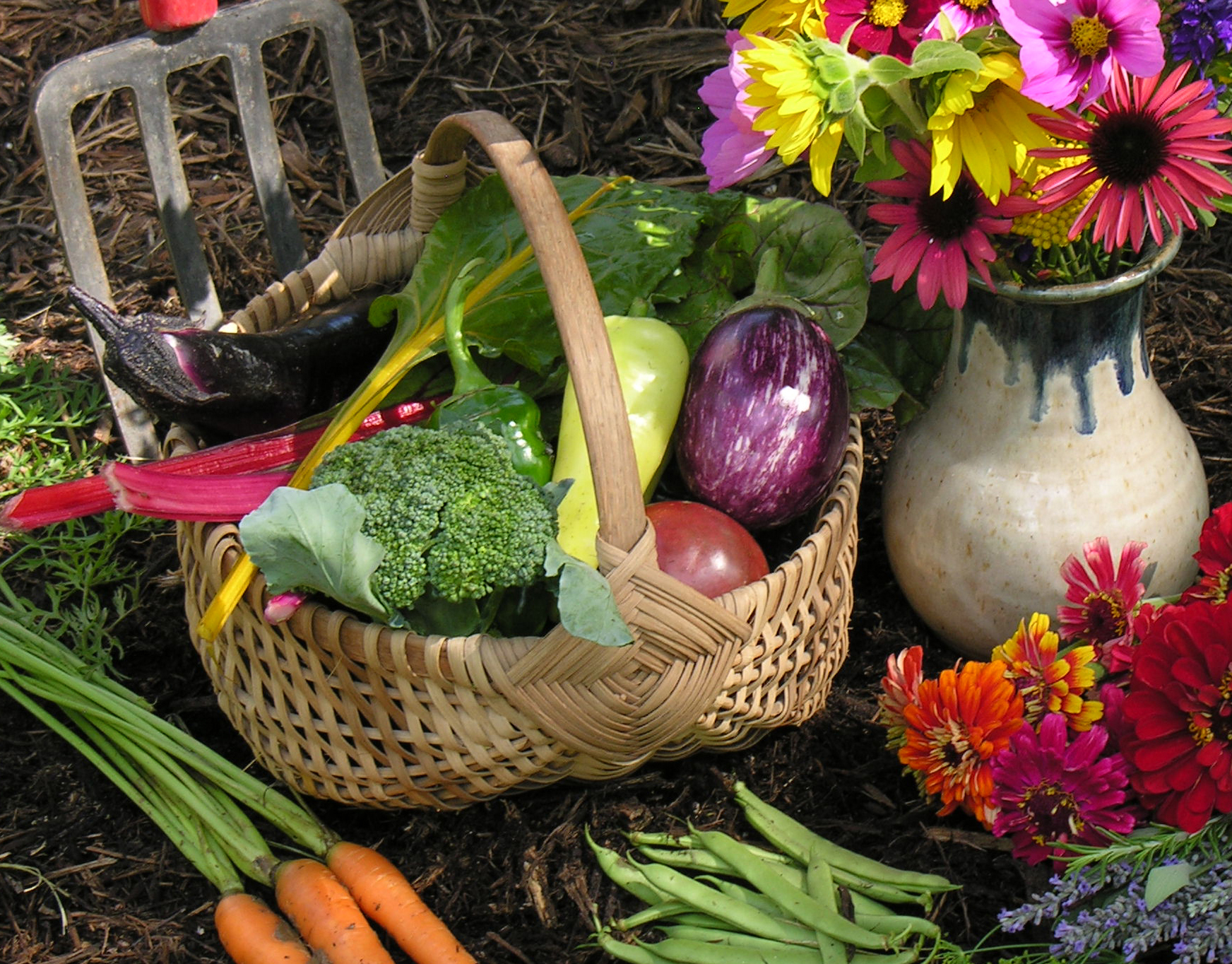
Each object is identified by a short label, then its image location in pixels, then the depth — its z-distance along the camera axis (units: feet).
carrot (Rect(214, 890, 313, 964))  4.52
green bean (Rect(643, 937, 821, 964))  4.27
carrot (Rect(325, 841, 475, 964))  4.57
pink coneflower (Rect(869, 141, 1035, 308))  4.26
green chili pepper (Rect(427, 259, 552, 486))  4.99
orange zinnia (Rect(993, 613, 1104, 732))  4.37
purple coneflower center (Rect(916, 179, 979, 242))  4.32
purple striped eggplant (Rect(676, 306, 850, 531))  4.96
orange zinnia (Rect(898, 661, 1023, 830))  4.36
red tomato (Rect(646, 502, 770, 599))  4.68
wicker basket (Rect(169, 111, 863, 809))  4.07
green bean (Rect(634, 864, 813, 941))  4.38
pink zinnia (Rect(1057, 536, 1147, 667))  4.52
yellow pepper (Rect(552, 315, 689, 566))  4.94
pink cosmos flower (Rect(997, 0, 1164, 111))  3.63
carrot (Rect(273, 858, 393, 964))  4.58
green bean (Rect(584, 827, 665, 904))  4.58
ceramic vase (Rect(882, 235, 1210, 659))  4.75
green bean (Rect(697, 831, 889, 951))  4.24
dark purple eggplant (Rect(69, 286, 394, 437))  5.10
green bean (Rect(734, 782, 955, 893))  4.52
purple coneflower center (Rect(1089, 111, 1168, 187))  3.87
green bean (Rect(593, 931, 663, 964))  4.34
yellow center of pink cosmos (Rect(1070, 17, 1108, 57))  3.67
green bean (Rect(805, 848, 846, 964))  4.22
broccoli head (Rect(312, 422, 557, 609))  4.26
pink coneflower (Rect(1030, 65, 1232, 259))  3.81
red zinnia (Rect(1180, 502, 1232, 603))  4.42
